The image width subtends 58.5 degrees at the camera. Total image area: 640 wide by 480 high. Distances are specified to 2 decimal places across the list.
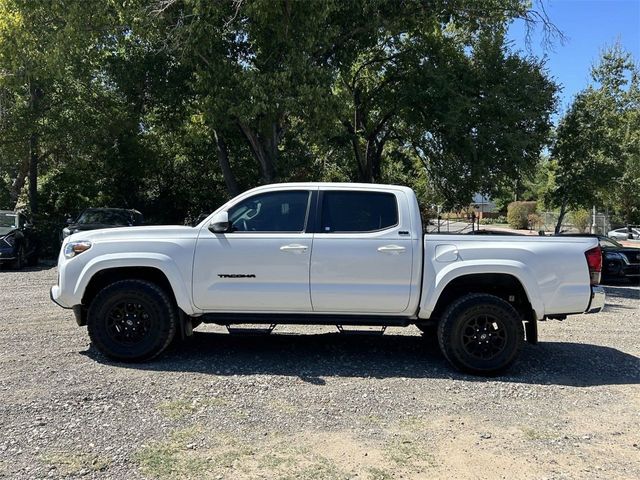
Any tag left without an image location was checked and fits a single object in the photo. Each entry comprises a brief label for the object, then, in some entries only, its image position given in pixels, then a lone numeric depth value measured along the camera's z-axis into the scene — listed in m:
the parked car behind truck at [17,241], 15.41
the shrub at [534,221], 43.28
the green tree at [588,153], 21.22
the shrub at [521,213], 47.62
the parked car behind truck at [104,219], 16.72
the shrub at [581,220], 35.66
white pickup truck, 5.89
